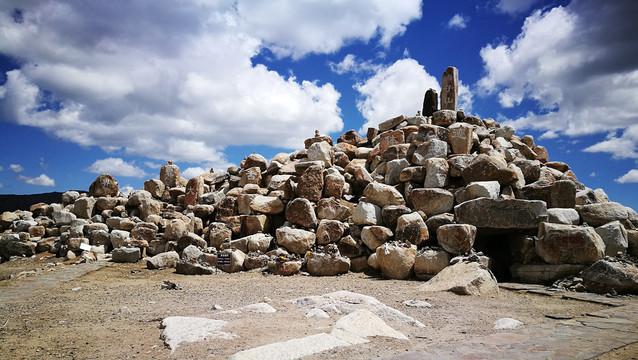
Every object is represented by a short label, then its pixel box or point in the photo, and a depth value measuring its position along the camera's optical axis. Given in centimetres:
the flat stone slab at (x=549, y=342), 313
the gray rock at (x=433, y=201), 874
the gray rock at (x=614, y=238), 713
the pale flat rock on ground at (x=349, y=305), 437
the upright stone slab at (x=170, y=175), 1485
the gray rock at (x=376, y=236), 845
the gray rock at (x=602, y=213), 780
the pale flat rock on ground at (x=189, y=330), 352
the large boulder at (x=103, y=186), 1409
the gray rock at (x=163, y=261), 963
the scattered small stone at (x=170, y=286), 704
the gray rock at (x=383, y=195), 927
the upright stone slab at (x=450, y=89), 1703
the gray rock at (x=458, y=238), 730
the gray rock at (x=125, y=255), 1023
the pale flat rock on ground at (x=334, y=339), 303
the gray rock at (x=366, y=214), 892
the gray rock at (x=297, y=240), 925
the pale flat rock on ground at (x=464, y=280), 592
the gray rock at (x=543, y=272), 680
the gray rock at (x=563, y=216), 770
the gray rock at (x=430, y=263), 739
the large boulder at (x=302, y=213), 965
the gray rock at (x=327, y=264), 830
